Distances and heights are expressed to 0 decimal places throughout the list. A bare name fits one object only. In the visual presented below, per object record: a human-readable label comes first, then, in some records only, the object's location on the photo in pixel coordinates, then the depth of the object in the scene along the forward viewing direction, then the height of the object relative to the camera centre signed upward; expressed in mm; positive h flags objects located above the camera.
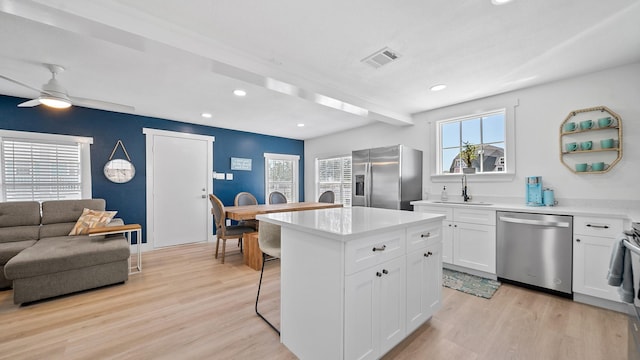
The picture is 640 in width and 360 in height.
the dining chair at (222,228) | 3629 -768
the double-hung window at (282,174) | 6020 +109
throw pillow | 3299 -559
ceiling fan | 2467 +855
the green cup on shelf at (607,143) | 2562 +344
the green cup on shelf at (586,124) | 2660 +562
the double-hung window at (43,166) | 3418 +197
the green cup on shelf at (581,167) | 2699 +103
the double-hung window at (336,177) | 5629 +24
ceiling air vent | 2301 +1164
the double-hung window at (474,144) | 3407 +494
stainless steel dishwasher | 2488 -782
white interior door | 4492 -177
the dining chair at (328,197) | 5315 -414
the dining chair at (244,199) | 5156 -438
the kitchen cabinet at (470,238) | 2965 -766
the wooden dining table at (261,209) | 3418 -487
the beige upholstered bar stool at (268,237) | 2203 -523
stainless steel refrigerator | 3760 +11
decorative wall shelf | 2561 +409
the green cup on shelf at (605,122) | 2566 +569
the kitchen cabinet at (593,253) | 2261 -729
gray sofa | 2414 -776
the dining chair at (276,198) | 5461 -437
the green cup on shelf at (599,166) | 2613 +110
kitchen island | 1373 -658
